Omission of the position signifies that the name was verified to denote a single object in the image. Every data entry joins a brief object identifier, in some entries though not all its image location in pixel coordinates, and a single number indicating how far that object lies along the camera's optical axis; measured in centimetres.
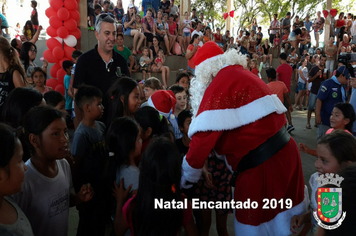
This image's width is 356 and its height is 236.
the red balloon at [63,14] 598
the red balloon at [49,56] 612
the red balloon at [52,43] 609
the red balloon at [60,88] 603
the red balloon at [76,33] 640
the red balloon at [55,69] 615
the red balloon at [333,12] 1450
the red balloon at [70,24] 620
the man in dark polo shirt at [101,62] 274
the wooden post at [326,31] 1510
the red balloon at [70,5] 614
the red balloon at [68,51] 621
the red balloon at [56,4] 589
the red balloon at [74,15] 634
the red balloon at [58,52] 604
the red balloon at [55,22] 598
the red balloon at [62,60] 616
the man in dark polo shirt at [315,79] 722
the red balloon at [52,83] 605
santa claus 157
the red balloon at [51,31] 612
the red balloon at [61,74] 603
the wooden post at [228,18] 1677
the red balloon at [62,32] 609
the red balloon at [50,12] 597
